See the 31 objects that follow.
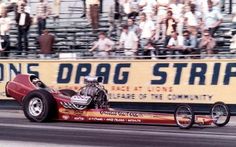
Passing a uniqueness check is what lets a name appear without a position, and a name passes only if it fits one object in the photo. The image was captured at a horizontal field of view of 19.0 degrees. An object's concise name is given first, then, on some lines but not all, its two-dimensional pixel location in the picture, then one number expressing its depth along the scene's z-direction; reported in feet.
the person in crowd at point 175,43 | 61.41
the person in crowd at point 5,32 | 72.98
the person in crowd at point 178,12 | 63.31
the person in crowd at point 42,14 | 74.54
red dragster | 46.10
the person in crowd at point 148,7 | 66.41
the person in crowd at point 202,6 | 63.72
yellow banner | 57.93
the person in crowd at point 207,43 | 59.62
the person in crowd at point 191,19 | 62.49
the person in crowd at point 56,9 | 78.07
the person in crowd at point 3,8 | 75.61
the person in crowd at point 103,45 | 64.64
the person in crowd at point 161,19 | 64.85
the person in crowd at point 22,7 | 73.92
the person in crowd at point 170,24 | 63.70
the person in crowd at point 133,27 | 65.54
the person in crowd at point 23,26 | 73.36
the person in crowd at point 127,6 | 70.49
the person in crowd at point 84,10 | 78.31
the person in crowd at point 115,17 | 72.08
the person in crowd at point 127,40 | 64.64
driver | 53.06
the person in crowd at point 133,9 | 70.44
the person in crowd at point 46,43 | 68.74
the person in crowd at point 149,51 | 62.05
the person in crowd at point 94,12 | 72.64
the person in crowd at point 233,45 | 58.87
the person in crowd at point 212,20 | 62.95
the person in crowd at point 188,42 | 60.59
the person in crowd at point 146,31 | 64.95
